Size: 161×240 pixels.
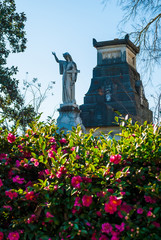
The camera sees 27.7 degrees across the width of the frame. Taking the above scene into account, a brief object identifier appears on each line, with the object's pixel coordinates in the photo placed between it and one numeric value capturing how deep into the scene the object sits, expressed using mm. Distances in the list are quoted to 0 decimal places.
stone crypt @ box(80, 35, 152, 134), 26250
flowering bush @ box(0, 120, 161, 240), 2373
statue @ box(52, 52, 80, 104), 12477
